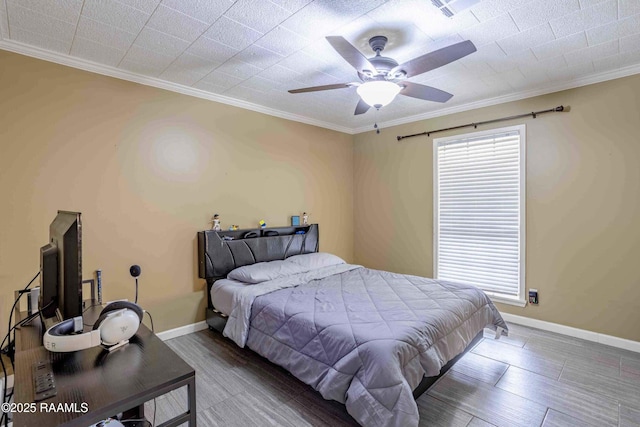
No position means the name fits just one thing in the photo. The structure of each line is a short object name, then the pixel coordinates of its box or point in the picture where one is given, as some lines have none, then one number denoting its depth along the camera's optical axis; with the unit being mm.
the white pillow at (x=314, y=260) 3730
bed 1785
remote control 1022
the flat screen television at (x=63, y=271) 1221
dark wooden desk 953
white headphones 1255
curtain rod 3271
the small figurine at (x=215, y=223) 3543
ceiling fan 1977
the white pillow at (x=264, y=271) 3212
